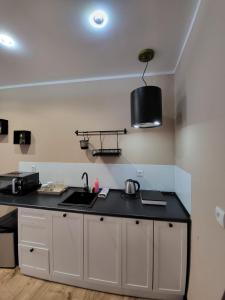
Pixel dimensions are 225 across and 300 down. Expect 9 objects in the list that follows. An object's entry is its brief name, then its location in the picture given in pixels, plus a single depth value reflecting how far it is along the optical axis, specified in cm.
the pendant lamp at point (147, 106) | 133
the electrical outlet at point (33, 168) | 238
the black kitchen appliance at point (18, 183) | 193
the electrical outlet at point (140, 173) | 205
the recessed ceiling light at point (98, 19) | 112
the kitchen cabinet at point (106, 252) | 137
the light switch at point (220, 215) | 77
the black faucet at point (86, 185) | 205
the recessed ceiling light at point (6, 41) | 137
